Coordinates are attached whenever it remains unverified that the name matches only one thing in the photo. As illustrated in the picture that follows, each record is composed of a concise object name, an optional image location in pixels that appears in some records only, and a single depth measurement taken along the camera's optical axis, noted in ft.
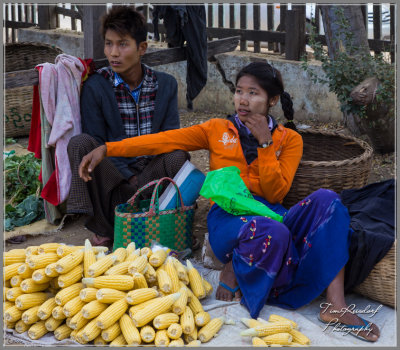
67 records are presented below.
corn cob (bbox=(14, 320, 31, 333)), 10.38
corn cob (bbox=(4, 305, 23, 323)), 10.35
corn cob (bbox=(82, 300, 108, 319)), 9.80
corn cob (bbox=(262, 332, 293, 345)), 9.68
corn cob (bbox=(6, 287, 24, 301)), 10.62
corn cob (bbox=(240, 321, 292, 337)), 9.91
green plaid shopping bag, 12.58
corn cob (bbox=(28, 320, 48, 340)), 10.12
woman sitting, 10.74
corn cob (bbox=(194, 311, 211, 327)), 10.16
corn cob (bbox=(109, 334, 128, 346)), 9.71
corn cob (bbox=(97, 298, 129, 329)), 9.66
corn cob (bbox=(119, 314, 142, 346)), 9.56
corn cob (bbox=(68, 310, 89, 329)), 9.87
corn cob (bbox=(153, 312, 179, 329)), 9.75
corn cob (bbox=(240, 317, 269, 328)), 10.23
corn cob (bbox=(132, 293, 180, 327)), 9.71
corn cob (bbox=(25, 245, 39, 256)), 11.14
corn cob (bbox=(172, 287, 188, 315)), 10.11
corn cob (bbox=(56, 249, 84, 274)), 10.37
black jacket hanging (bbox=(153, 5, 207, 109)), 18.37
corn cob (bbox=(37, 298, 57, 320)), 10.16
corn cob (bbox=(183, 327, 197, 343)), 9.91
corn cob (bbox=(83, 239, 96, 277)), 10.60
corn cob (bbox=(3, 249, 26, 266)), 11.30
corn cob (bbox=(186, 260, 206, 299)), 11.16
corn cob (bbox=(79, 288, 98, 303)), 10.06
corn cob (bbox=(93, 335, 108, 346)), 9.91
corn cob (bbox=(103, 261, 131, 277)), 10.50
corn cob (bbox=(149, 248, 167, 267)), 11.07
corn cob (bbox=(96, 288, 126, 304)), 9.95
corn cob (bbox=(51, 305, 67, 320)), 10.07
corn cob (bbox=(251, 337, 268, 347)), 9.69
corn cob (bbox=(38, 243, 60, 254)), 11.10
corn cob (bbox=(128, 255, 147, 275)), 10.45
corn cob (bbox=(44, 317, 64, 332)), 10.18
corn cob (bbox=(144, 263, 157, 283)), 10.69
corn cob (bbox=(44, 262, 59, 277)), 10.41
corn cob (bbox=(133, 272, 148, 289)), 10.33
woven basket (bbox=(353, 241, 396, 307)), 11.12
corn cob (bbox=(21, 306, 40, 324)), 10.24
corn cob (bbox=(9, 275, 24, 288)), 10.80
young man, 13.78
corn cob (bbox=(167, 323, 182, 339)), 9.67
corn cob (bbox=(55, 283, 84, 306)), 10.15
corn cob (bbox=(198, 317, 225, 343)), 9.96
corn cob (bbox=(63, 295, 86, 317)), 9.96
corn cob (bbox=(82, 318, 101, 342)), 9.69
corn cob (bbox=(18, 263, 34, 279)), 10.73
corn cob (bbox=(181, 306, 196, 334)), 9.82
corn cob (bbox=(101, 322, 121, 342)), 9.74
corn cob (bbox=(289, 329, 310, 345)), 9.89
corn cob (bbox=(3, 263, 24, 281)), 10.94
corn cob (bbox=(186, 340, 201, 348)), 9.71
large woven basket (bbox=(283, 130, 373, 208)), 13.96
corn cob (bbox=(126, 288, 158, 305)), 10.03
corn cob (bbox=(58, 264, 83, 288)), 10.40
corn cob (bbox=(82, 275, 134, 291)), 10.19
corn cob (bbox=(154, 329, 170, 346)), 9.55
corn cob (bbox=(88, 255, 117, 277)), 10.41
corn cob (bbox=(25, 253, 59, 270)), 10.62
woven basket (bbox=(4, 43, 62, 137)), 23.81
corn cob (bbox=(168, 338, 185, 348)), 9.59
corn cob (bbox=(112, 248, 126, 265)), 10.98
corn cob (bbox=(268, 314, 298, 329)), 10.30
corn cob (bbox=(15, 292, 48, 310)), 10.35
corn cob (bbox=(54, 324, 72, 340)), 10.06
